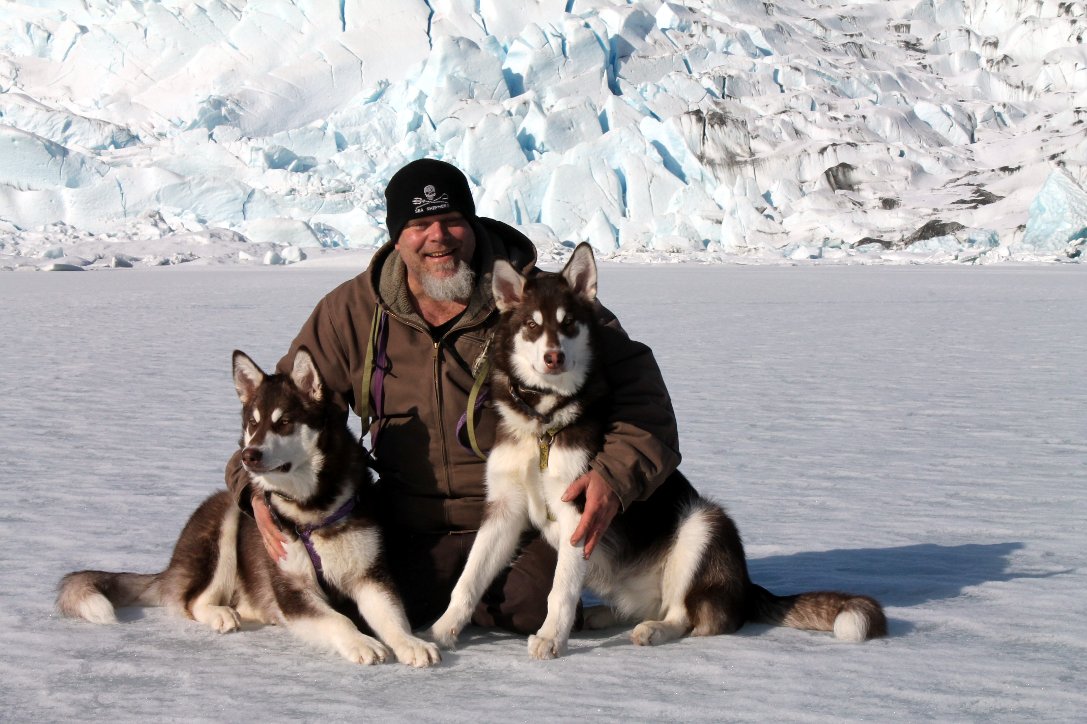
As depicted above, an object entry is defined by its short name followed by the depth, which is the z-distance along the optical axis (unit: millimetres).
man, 3043
